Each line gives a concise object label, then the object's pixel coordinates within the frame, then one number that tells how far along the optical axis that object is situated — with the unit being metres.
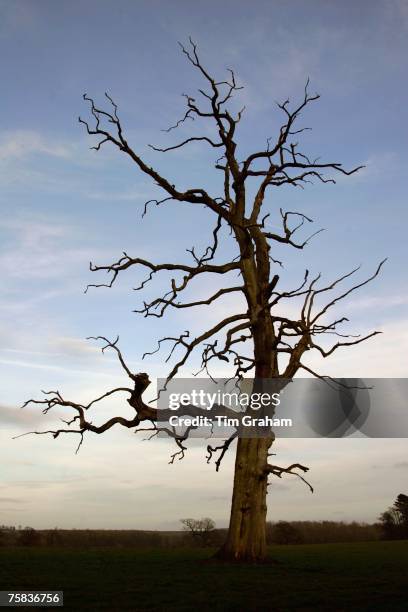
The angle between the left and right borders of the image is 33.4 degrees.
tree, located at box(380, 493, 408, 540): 36.12
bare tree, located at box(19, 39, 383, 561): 17.48
